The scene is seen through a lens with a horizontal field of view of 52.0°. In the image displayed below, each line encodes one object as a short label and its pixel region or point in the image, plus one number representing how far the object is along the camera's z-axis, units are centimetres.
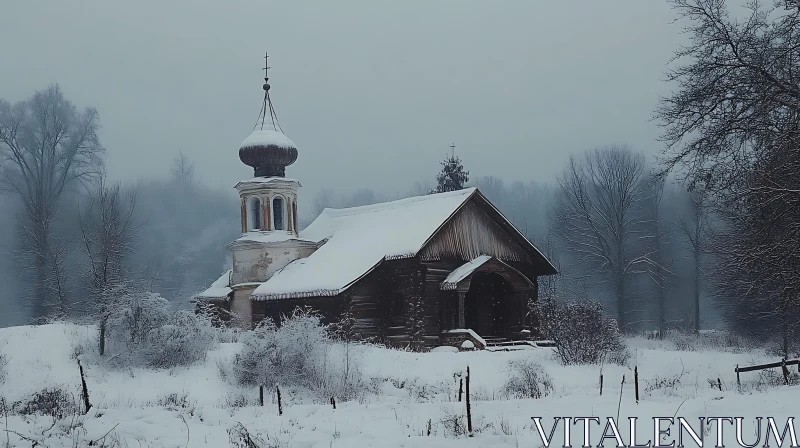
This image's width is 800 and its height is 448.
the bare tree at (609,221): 4853
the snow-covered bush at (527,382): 1721
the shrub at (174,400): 1659
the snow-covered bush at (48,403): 1560
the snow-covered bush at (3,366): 2008
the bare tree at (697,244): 4653
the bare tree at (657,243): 5041
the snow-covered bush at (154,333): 2262
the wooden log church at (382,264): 2830
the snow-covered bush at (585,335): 2275
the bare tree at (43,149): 4434
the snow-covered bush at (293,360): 2017
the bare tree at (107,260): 2388
